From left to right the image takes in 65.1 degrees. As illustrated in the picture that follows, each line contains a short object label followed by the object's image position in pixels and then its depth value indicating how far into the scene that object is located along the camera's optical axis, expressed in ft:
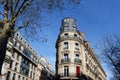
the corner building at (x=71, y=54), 60.56
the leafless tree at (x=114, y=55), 44.06
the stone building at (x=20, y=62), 59.99
